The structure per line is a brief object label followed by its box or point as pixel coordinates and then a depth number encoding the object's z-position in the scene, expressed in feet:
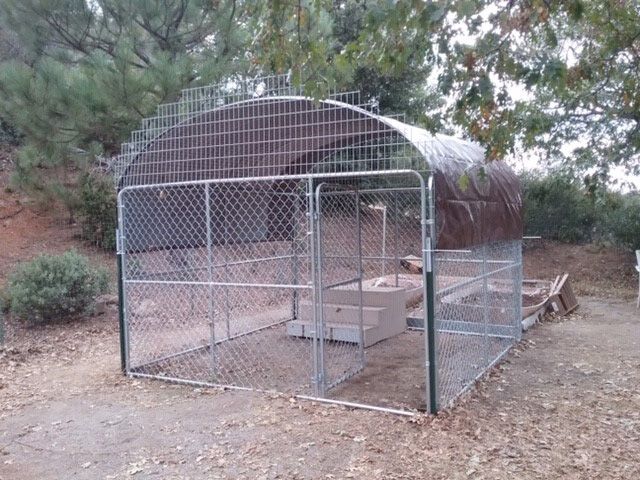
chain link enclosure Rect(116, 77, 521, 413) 18.45
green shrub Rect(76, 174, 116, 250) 42.01
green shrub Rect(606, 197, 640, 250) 47.88
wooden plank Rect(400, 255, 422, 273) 44.16
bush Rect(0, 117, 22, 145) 55.31
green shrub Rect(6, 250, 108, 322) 29.07
